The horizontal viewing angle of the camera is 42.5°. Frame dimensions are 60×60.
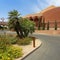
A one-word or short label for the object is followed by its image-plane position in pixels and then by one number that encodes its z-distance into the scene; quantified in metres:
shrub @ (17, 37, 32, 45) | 9.10
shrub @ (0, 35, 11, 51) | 5.96
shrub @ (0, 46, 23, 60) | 5.00
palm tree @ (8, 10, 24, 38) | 10.98
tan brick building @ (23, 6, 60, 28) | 22.48
